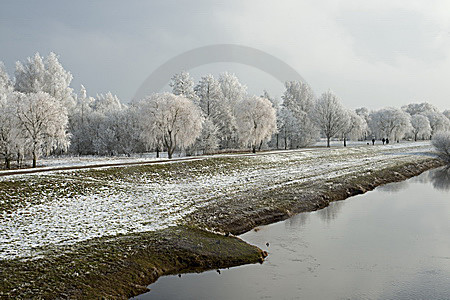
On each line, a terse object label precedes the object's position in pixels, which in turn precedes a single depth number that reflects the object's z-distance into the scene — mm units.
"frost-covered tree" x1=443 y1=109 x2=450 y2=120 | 166375
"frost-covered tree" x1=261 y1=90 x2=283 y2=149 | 79188
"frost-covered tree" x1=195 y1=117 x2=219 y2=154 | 62094
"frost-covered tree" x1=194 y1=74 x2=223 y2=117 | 68750
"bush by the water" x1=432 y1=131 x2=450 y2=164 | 59941
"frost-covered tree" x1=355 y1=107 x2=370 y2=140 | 148012
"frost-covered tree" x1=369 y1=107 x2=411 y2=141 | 102062
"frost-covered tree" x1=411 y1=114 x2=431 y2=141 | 117938
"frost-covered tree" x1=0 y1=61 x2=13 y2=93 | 57188
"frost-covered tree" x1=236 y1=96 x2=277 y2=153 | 60675
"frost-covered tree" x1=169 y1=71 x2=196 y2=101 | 65750
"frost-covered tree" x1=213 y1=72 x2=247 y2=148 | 69875
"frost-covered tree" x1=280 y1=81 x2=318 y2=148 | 80562
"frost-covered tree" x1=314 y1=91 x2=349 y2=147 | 83375
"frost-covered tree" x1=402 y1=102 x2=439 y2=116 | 163175
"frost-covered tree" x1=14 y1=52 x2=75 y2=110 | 58594
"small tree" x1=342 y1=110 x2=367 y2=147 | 97944
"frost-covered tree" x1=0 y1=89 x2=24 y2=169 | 40281
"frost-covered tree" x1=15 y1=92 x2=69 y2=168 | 39219
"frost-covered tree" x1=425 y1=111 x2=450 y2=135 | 127688
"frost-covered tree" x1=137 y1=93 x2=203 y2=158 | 49438
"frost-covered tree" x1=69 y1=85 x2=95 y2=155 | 72312
